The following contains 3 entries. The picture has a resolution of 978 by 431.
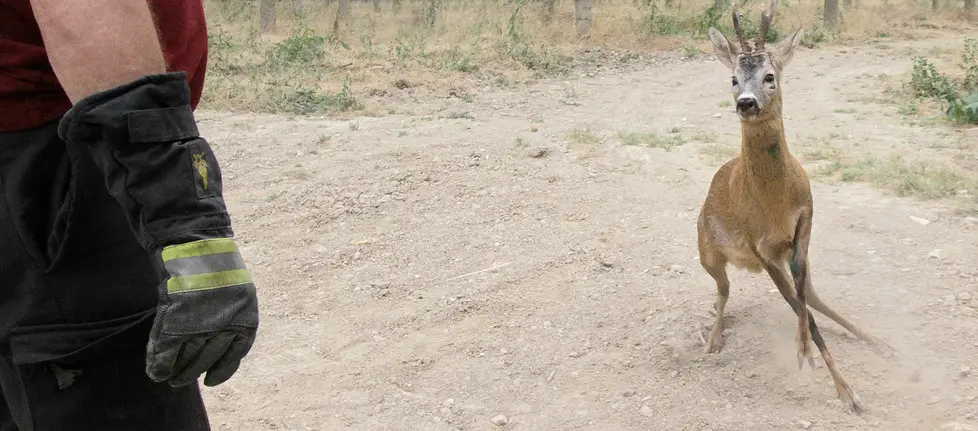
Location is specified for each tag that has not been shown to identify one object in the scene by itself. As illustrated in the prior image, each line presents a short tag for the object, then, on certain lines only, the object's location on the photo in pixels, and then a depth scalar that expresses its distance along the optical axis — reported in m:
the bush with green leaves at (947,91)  8.05
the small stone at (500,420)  4.12
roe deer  4.05
